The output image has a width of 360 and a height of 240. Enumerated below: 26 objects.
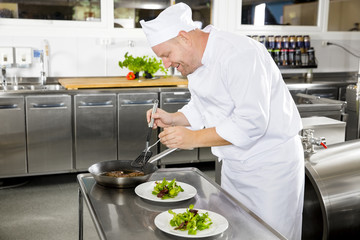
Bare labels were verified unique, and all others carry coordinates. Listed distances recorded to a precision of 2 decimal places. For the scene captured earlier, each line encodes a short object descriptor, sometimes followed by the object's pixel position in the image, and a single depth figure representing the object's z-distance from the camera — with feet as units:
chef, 6.41
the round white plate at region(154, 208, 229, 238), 5.30
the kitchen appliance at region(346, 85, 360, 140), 15.40
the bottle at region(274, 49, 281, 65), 20.58
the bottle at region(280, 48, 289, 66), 20.68
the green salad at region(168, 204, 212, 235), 5.41
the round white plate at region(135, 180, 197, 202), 6.43
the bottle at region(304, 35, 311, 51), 21.03
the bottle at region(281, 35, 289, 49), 20.59
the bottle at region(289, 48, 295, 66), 20.74
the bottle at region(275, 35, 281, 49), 20.45
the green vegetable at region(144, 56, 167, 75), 17.79
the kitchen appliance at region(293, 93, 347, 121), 13.34
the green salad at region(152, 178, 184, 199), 6.52
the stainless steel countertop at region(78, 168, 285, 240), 5.46
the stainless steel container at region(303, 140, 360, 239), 8.55
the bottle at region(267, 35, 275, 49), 20.40
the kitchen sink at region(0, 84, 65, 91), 16.95
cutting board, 15.97
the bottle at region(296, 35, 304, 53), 20.86
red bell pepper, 17.58
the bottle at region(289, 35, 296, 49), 20.77
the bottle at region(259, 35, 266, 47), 20.30
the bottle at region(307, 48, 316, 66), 21.06
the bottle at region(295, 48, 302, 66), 20.80
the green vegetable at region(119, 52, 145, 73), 17.52
